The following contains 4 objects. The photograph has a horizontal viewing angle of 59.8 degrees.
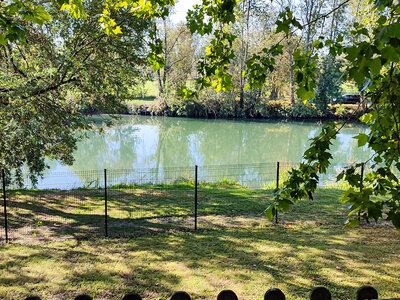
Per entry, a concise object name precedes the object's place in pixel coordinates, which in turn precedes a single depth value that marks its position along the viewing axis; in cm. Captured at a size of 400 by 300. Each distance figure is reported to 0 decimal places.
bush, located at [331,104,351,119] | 3371
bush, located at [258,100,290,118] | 3816
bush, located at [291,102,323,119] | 3675
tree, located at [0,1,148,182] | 901
